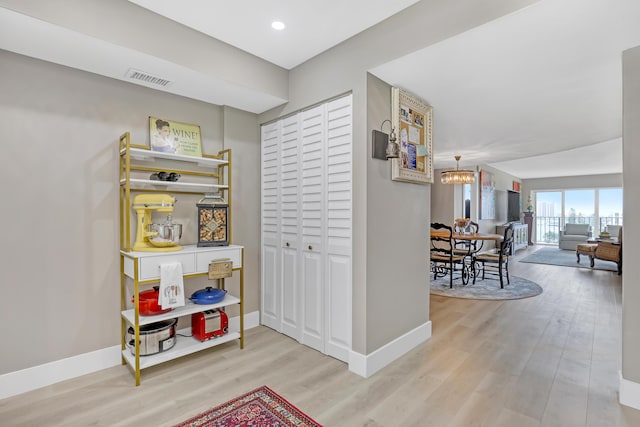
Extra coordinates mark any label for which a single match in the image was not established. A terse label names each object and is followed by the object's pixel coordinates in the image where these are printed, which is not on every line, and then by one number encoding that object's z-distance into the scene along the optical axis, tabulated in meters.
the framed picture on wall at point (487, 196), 7.97
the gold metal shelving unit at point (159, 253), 2.24
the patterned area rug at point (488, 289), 4.60
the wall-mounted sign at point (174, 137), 2.65
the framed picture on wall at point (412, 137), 2.56
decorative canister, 2.65
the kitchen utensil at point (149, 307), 2.34
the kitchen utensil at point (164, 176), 2.58
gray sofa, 9.12
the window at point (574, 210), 10.12
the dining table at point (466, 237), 5.29
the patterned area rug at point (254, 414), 1.80
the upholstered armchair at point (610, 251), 6.08
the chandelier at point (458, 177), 5.95
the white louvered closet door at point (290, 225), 2.91
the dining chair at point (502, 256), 5.03
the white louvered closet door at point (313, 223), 2.69
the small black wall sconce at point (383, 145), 2.35
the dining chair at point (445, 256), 5.14
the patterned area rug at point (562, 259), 6.98
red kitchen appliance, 2.60
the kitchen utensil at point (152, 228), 2.42
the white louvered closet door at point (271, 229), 3.13
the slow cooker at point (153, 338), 2.32
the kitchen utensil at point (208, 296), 2.60
